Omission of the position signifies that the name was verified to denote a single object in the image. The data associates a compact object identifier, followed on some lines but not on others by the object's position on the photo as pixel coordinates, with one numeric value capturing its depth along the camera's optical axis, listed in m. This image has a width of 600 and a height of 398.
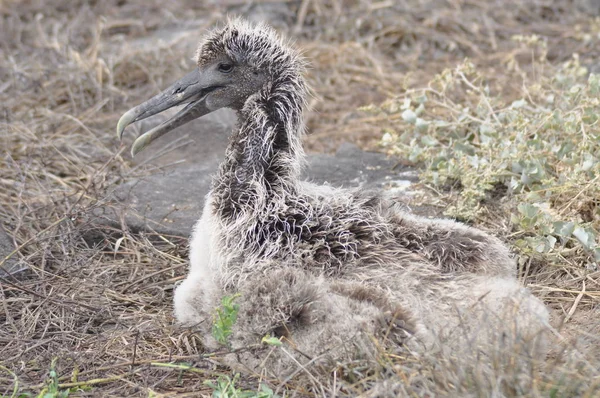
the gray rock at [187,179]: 11.86
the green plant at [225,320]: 7.95
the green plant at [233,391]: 7.61
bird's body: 7.86
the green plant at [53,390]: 7.68
